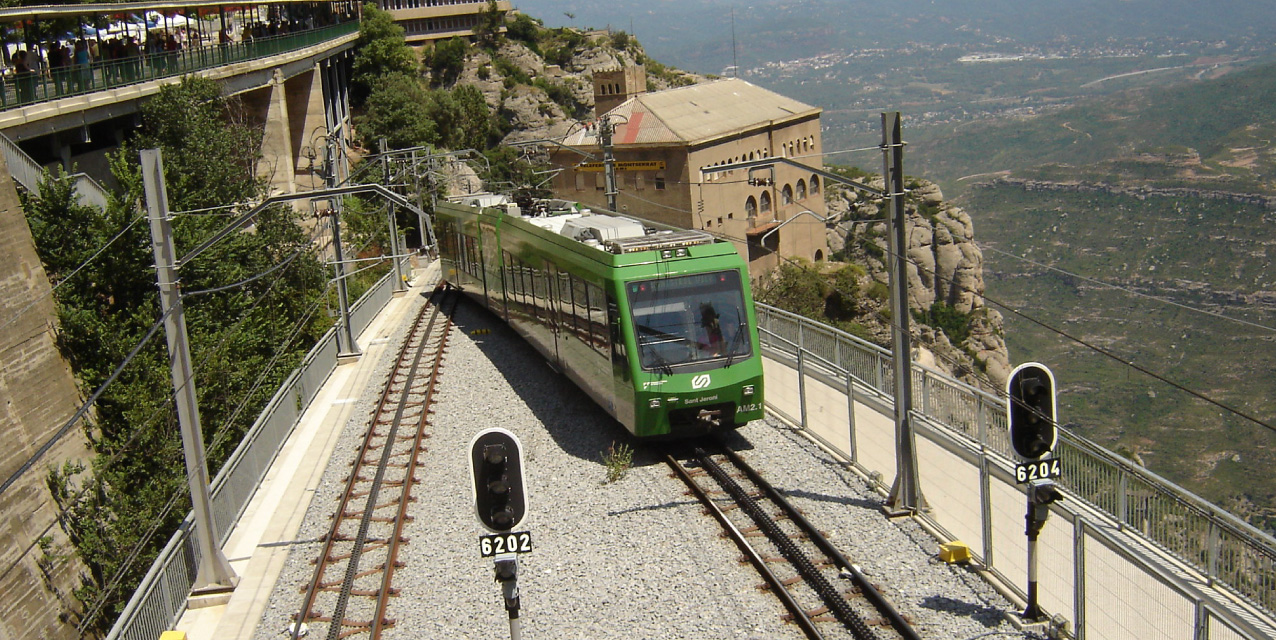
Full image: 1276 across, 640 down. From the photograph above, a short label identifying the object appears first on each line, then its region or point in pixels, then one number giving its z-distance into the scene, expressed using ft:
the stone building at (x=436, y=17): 339.77
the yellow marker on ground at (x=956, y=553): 38.42
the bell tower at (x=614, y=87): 265.95
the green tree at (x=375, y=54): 277.64
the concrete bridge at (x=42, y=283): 59.57
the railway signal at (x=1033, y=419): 32.91
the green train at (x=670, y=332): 49.29
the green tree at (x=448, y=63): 324.80
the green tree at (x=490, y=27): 347.77
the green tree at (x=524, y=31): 363.35
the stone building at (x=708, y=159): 217.77
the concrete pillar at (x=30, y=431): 58.39
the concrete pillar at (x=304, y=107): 200.95
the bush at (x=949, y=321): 296.71
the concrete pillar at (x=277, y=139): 164.25
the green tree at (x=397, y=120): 243.40
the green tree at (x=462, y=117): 263.90
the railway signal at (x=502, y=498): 26.48
